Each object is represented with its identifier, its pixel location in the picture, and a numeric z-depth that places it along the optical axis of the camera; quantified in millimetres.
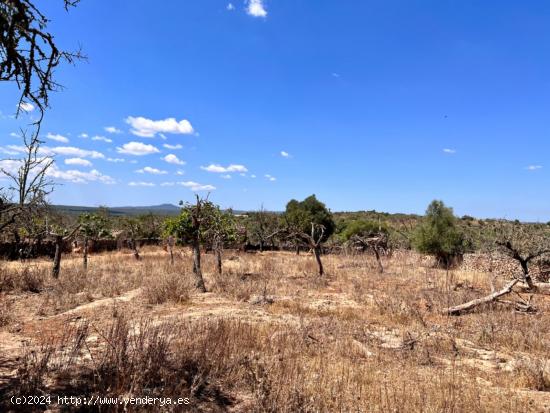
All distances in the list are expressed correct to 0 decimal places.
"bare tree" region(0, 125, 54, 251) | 8586
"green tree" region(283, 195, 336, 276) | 33062
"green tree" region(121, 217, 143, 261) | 30547
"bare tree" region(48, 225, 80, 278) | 13850
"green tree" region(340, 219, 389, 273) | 33078
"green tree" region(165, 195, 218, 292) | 11992
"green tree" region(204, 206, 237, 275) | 14850
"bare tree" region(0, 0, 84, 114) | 3119
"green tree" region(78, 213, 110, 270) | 19688
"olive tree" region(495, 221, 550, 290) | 12922
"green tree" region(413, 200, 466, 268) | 20547
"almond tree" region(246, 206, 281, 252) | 34750
